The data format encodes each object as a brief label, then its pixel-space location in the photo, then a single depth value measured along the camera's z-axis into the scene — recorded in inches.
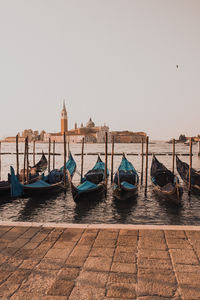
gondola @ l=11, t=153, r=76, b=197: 340.5
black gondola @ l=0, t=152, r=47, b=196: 402.6
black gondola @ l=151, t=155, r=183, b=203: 351.9
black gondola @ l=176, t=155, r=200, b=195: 417.0
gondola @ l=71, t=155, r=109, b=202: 354.1
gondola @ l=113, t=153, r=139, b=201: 375.4
